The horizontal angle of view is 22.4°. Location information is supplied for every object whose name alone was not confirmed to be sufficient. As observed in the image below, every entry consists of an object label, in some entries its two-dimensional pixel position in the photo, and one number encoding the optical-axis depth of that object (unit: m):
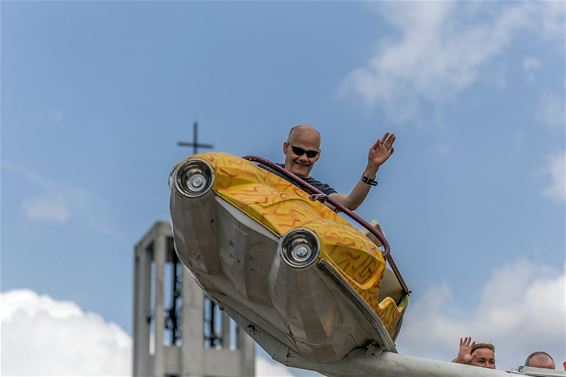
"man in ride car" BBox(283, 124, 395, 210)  10.36
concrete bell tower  61.06
